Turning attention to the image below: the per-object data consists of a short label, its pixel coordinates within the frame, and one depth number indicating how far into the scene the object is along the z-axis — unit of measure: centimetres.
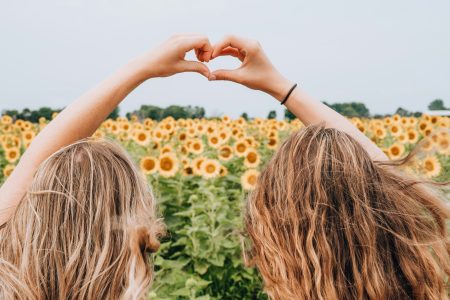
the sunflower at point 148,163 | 502
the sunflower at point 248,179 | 470
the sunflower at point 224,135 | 647
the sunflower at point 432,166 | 536
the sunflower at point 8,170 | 528
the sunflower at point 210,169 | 496
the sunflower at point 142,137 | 655
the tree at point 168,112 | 1281
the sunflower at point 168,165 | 495
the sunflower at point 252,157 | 562
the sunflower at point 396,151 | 589
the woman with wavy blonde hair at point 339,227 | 131
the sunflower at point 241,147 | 591
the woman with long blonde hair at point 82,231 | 123
